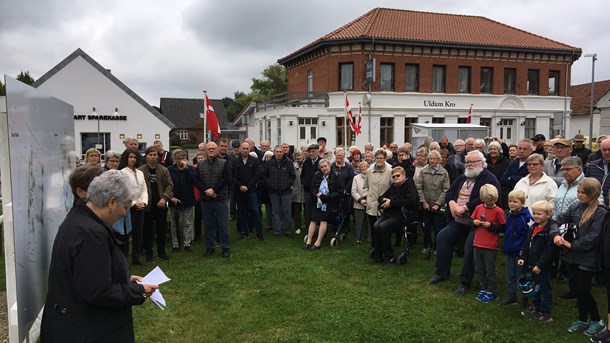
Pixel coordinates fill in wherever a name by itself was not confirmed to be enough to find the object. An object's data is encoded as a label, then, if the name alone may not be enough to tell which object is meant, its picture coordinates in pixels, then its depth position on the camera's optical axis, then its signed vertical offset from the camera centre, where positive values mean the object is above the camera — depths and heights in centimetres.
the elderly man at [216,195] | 814 -90
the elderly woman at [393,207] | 755 -108
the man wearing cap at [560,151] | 686 -13
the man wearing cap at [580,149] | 896 -13
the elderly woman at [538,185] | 592 -55
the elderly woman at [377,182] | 827 -70
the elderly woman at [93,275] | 262 -76
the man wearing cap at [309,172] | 975 -60
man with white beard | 630 -104
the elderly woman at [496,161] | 860 -35
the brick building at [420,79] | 2947 +443
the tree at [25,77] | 5390 +832
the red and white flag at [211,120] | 1381 +75
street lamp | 2409 +436
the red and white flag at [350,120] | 1986 +106
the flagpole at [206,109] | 1332 +110
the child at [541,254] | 509 -126
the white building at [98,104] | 2898 +274
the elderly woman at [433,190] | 768 -79
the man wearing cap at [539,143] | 883 -1
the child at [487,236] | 589 -121
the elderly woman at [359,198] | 888 -105
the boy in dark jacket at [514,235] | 554 -113
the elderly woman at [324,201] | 882 -112
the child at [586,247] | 471 -110
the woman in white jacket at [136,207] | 723 -99
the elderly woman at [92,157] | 686 -17
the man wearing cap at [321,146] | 1034 -6
